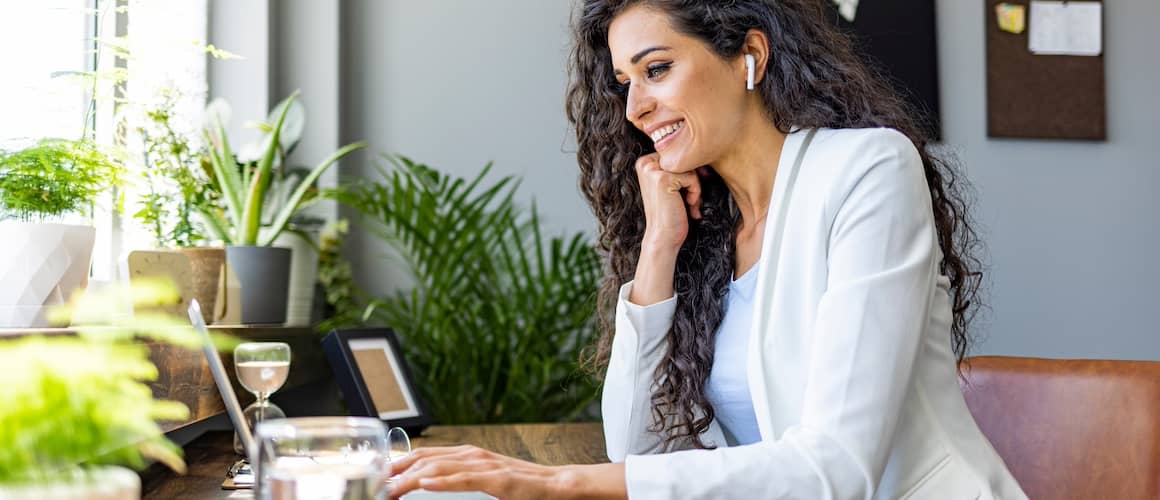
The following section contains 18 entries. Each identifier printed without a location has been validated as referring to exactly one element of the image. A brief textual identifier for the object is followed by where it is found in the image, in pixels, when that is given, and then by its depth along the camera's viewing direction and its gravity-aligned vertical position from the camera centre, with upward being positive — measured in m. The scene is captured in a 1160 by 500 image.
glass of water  0.68 -0.12
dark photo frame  2.16 -0.21
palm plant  3.27 -0.12
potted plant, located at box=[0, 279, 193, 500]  0.54 -0.07
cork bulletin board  3.93 +0.60
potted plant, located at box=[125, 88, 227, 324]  2.06 +0.12
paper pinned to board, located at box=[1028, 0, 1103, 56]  3.99 +0.84
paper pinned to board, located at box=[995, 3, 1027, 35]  3.96 +0.87
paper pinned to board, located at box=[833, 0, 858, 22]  3.84 +0.87
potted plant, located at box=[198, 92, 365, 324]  2.53 +0.10
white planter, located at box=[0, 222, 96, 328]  1.33 +0.00
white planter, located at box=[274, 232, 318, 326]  3.10 -0.03
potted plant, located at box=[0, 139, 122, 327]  1.34 +0.05
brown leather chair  1.52 -0.22
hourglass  1.67 -0.15
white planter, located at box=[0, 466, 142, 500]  0.56 -0.11
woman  1.27 -0.01
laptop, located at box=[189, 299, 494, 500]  1.08 -0.13
